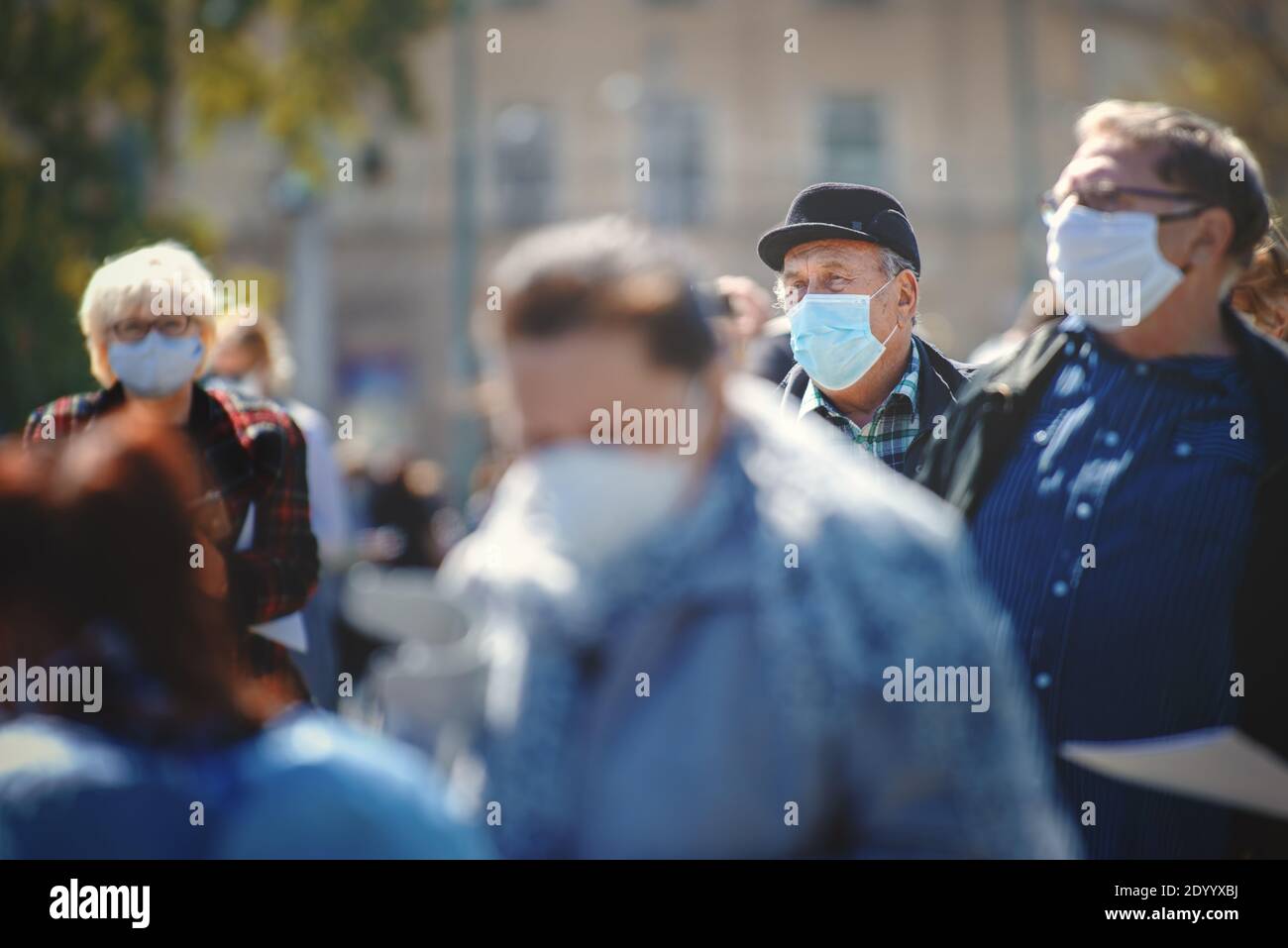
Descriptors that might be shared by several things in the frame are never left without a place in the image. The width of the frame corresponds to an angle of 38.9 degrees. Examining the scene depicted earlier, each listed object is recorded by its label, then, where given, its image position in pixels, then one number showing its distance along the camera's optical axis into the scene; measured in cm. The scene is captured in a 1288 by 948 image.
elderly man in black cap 448
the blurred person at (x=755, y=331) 488
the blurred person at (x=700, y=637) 226
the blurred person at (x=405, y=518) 1091
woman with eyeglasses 435
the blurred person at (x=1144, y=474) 338
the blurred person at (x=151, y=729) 220
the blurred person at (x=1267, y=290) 425
